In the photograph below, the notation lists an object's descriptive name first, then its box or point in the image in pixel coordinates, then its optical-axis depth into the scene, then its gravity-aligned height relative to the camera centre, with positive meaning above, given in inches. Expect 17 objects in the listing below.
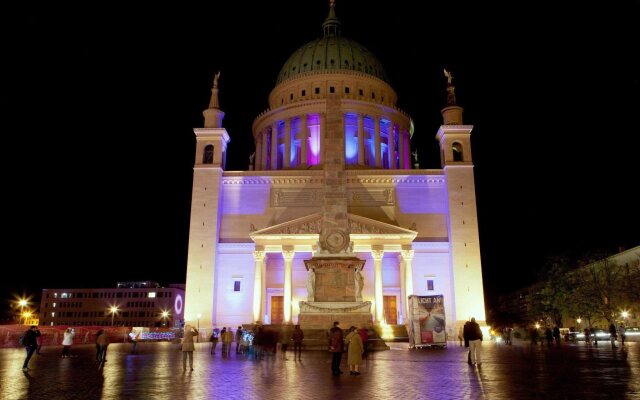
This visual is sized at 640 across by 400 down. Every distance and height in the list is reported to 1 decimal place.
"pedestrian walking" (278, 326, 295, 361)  1060.5 -10.3
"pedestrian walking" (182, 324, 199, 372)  629.3 -16.5
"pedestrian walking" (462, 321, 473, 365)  670.5 -0.6
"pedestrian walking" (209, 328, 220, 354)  981.1 -14.9
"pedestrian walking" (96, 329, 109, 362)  756.0 -14.9
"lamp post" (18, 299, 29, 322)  2461.1 +139.1
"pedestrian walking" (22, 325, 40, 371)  684.7 -9.6
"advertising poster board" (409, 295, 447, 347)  1047.0 +22.0
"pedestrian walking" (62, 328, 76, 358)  898.1 -14.3
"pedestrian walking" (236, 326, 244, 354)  987.9 -9.9
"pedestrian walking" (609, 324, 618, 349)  1095.1 -4.5
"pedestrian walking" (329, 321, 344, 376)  559.8 -14.6
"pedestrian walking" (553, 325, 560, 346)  1309.1 -9.2
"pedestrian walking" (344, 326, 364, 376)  556.1 -20.1
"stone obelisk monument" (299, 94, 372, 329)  955.3 +107.3
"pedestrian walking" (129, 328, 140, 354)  1015.9 -10.2
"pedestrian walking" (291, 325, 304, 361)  815.9 -8.5
